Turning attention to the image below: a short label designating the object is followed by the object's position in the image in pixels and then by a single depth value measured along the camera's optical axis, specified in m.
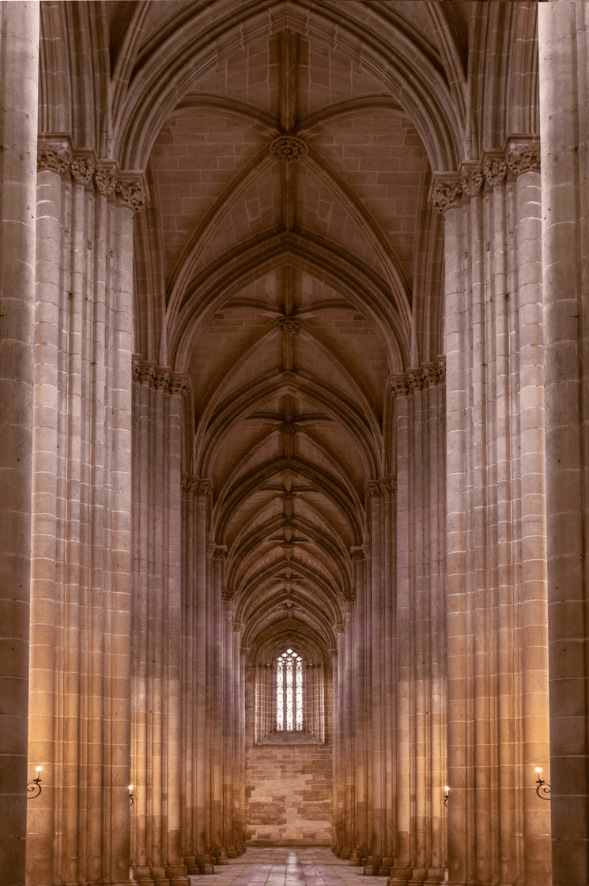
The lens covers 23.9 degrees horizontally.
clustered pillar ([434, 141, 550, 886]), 21.25
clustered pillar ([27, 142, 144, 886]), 20.64
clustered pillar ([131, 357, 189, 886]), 30.66
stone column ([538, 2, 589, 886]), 13.37
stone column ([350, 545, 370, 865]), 47.50
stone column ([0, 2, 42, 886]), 12.75
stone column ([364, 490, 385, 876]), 39.91
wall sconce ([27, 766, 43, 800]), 20.17
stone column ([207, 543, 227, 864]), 46.62
